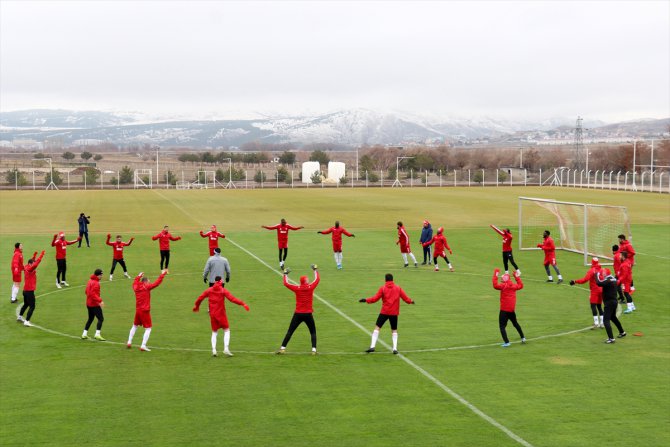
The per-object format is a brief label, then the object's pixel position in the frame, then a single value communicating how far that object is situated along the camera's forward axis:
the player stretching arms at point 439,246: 35.19
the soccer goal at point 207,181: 127.81
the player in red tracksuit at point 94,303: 21.83
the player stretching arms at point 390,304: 20.38
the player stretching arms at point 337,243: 35.56
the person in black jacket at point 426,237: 36.94
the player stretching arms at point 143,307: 20.64
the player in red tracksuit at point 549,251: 31.95
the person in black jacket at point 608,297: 21.66
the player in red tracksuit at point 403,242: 36.16
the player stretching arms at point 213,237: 33.25
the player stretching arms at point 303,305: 20.16
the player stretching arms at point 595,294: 22.23
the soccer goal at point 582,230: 42.75
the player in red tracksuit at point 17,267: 26.70
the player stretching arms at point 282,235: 35.84
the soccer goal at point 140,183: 126.78
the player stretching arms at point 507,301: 20.97
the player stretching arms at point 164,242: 34.44
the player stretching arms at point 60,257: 30.64
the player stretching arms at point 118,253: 32.41
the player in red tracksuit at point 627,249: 27.98
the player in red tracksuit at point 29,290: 24.28
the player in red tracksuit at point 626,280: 26.11
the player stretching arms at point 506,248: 34.34
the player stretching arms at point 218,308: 20.16
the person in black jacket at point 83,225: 44.60
